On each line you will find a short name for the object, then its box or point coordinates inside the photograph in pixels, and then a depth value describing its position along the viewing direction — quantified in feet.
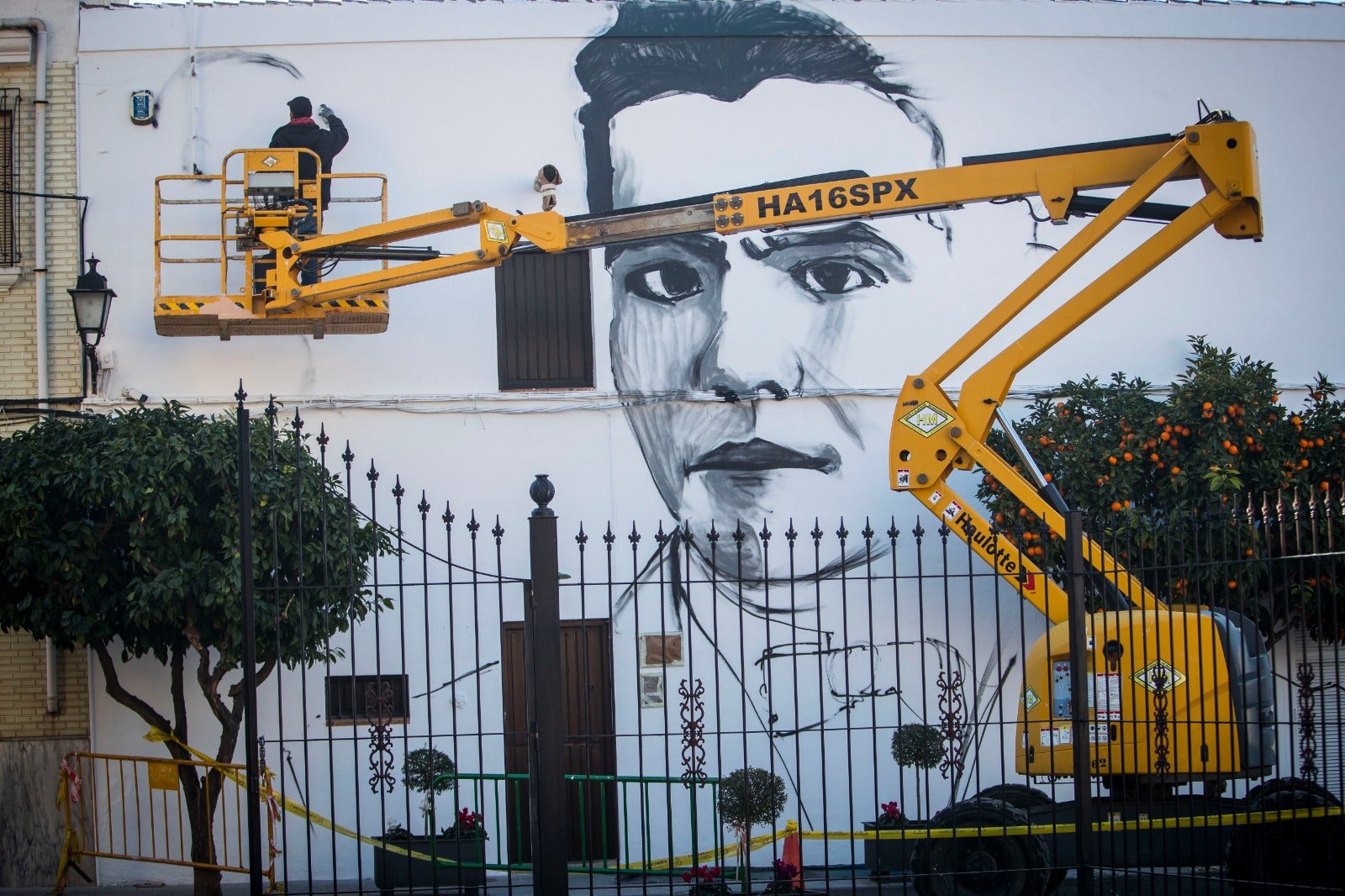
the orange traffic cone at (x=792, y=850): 30.35
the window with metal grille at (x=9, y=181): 38.86
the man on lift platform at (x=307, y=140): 38.55
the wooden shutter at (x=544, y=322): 39.86
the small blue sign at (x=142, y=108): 38.93
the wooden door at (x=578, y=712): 38.11
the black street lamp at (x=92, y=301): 36.68
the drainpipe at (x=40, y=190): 38.37
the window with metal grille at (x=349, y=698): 37.93
